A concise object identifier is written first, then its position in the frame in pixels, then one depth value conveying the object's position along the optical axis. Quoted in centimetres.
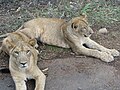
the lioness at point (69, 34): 517
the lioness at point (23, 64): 427
